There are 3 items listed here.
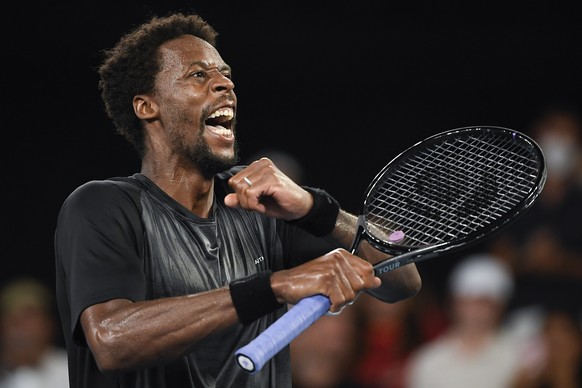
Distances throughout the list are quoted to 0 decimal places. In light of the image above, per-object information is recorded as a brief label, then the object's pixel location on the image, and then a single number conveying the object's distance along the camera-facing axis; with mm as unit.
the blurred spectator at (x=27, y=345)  12016
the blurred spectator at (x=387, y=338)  11898
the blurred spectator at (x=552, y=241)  12367
